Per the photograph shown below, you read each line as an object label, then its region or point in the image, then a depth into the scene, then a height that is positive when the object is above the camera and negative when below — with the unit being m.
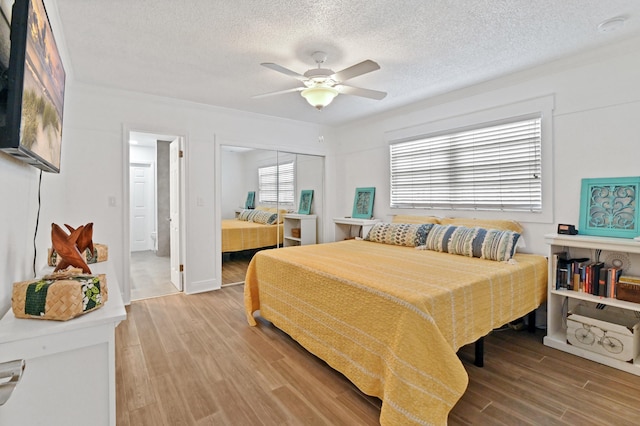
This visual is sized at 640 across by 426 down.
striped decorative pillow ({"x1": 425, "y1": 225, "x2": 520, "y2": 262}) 2.78 -0.29
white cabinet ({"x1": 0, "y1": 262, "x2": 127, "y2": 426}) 0.99 -0.54
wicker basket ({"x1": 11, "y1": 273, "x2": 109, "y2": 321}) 1.06 -0.31
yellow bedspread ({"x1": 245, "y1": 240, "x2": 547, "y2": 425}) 1.60 -0.66
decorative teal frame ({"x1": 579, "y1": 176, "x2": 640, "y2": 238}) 2.43 +0.03
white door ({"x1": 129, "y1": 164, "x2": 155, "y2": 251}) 7.02 +0.06
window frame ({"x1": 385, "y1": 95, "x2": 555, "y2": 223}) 2.94 +0.94
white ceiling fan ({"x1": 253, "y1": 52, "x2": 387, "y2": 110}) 2.35 +1.02
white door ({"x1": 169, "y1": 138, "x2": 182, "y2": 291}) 4.04 -0.01
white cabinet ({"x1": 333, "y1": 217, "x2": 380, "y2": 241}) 4.48 -0.26
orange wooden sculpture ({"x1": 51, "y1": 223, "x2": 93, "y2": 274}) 1.42 -0.19
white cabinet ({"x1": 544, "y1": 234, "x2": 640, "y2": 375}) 2.22 -0.66
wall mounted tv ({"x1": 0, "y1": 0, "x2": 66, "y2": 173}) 1.03 +0.46
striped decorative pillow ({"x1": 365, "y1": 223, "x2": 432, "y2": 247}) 3.52 -0.27
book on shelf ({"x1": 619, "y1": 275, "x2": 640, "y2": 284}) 2.27 -0.50
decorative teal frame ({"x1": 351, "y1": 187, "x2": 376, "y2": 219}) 4.72 +0.11
